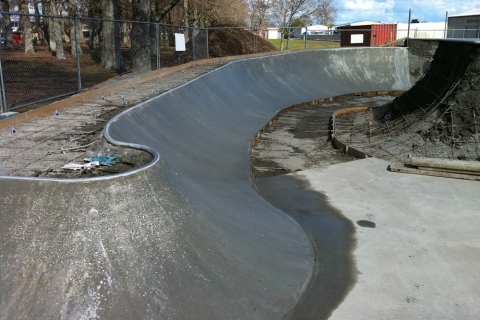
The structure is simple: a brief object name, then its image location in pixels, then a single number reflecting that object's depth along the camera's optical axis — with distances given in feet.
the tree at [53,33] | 92.22
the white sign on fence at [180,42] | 59.99
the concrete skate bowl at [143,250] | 13.85
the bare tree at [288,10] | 139.20
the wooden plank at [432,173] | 32.73
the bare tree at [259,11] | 143.02
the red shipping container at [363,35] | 112.27
